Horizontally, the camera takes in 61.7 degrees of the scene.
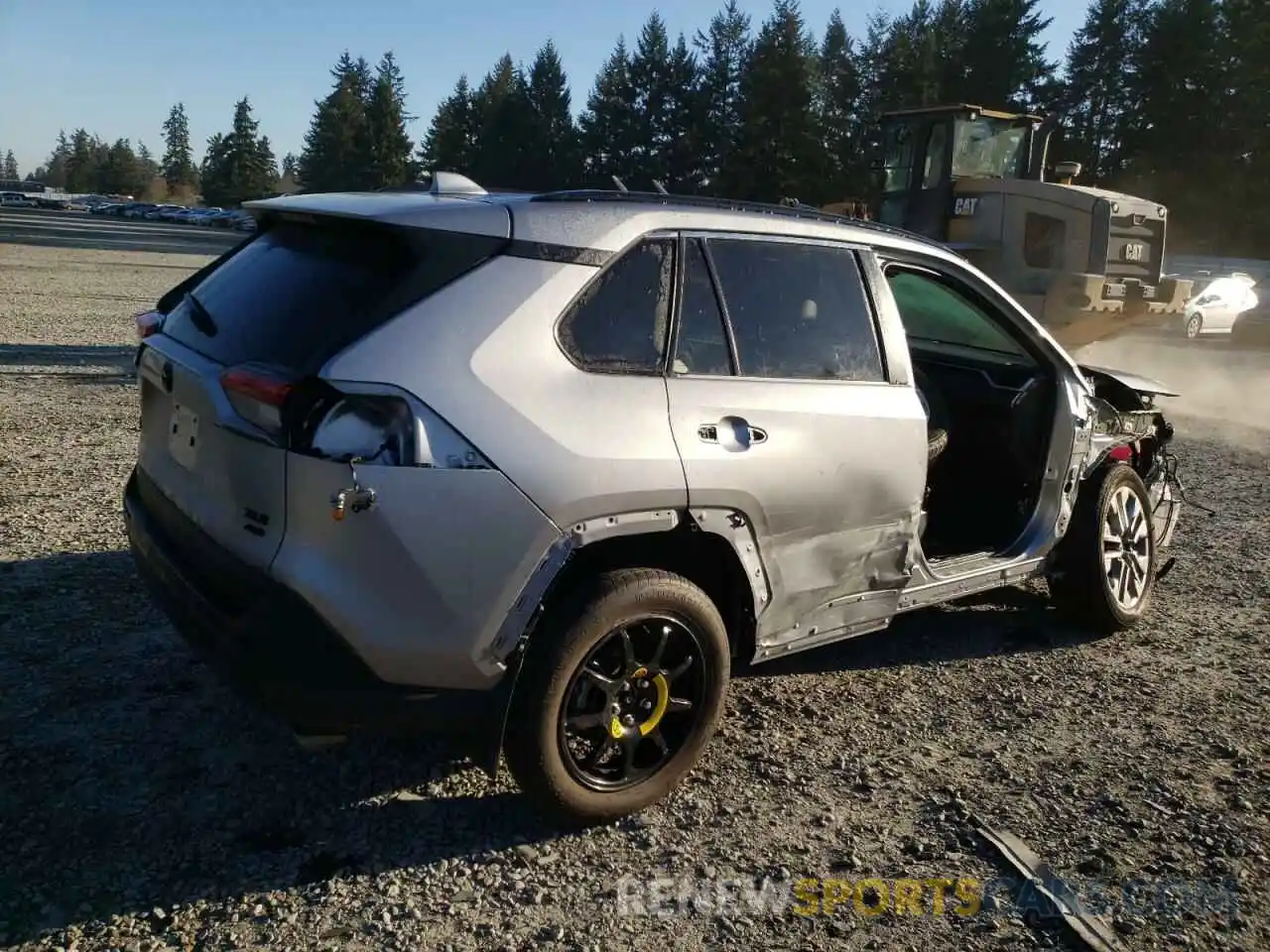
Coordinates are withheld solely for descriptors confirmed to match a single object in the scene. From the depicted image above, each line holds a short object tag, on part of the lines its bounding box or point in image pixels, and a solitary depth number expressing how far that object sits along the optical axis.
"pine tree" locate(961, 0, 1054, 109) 52.12
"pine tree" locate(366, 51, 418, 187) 74.94
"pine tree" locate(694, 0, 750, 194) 57.72
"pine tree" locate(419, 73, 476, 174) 72.69
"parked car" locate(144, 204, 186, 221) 81.00
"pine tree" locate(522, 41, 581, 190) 65.06
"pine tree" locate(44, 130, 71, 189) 153.88
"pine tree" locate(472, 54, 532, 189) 67.44
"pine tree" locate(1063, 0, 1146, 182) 55.94
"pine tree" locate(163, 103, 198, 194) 139.50
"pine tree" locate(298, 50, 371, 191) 75.88
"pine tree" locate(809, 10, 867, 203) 54.19
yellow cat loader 13.66
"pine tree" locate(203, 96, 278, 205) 98.88
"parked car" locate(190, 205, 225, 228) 75.57
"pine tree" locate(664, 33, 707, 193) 59.72
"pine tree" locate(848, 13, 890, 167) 57.12
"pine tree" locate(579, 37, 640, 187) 62.12
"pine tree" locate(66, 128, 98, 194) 139.00
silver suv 2.79
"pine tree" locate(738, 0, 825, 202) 54.38
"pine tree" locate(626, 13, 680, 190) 62.34
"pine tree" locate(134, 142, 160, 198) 131.50
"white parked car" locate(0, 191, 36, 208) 90.70
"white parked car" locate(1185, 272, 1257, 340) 23.50
